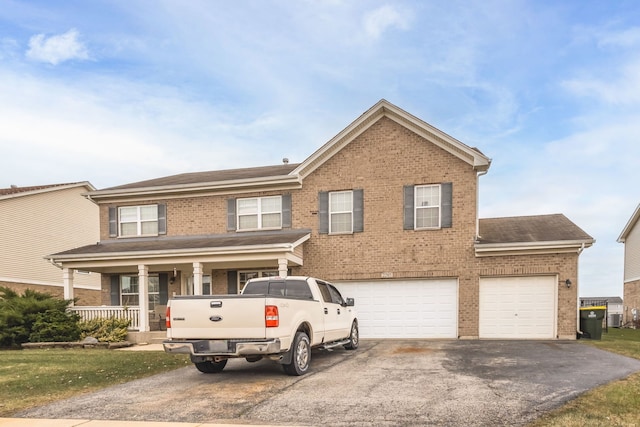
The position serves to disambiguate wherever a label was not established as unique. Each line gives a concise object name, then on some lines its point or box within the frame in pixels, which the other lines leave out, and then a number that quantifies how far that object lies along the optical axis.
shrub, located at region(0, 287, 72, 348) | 14.79
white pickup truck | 7.85
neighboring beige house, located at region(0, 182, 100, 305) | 23.39
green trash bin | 15.14
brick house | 15.57
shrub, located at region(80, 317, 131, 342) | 15.52
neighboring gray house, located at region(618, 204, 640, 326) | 28.92
